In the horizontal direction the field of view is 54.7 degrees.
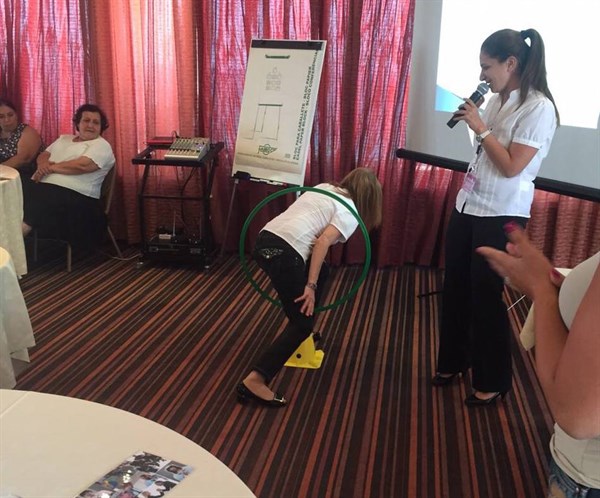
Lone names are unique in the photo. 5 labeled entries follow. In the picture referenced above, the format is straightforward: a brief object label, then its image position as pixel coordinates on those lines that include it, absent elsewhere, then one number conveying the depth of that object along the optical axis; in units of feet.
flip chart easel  11.82
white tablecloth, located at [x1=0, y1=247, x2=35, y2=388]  6.62
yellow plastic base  9.27
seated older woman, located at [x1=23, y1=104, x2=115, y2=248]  13.03
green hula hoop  7.88
